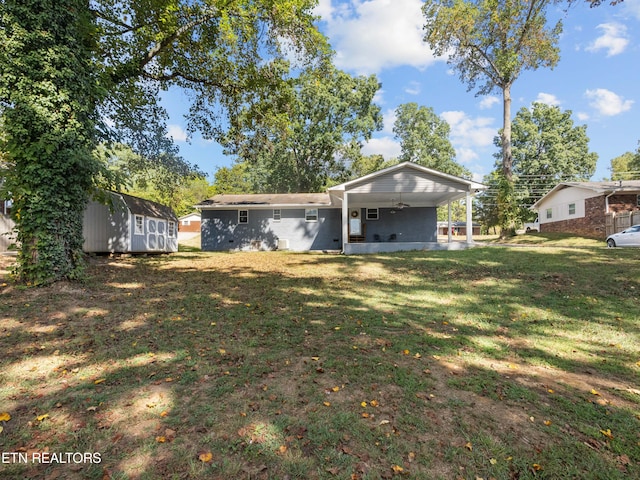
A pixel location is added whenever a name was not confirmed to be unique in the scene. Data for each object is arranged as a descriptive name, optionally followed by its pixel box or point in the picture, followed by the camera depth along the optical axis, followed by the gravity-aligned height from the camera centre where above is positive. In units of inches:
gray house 757.9 +30.8
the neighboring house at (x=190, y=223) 1562.5 +77.6
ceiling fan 687.5 +69.0
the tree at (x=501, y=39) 791.1 +517.4
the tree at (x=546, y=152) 1386.6 +360.3
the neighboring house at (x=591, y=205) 819.4 +74.2
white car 575.2 -14.7
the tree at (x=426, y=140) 1514.5 +465.3
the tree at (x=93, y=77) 238.5 +171.5
